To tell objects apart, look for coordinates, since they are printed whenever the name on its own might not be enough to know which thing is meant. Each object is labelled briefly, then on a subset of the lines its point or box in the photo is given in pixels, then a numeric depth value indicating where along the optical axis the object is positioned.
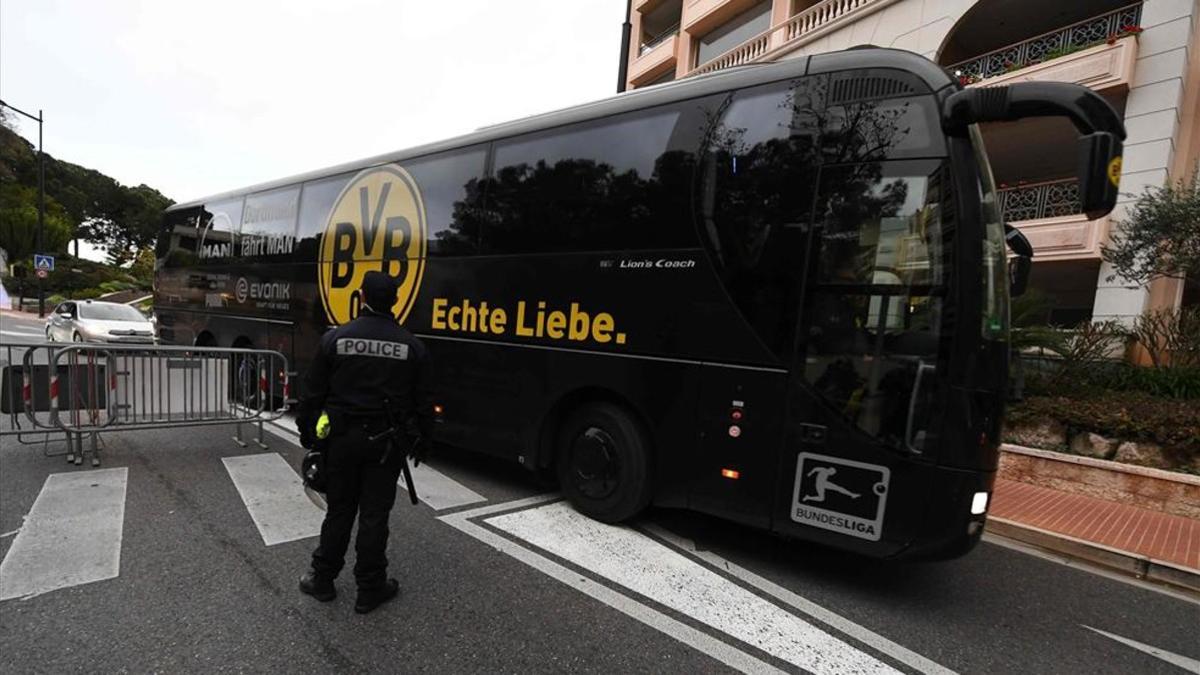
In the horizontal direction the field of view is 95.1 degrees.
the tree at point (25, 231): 40.09
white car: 14.98
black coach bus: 3.19
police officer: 2.97
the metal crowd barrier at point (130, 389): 5.29
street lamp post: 26.31
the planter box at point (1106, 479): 5.62
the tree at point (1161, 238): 6.95
